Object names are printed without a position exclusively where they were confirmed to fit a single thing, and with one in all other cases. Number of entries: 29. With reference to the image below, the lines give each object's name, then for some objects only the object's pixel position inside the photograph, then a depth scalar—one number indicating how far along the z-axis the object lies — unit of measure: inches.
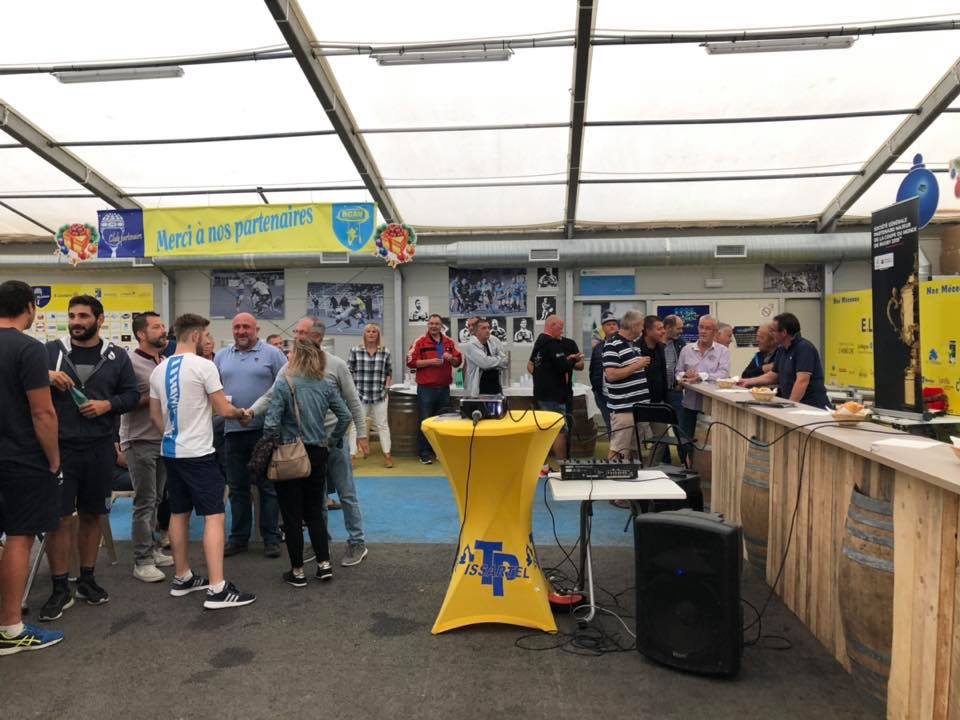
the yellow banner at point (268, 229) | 289.1
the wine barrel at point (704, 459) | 222.2
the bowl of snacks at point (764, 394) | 153.7
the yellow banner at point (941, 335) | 243.1
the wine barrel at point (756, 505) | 140.9
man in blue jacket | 133.3
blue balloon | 162.4
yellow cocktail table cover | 116.8
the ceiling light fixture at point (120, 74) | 239.0
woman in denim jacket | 147.5
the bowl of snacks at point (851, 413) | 116.1
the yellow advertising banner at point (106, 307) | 410.3
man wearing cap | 268.1
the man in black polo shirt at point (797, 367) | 177.9
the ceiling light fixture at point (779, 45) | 219.8
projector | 116.9
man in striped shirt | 207.5
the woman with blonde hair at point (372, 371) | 285.0
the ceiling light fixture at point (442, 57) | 229.1
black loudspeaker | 101.3
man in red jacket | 285.6
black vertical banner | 132.3
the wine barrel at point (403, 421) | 306.2
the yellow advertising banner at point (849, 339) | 328.8
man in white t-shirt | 137.8
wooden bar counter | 77.4
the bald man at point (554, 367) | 254.4
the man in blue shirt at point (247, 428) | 168.4
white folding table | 111.6
